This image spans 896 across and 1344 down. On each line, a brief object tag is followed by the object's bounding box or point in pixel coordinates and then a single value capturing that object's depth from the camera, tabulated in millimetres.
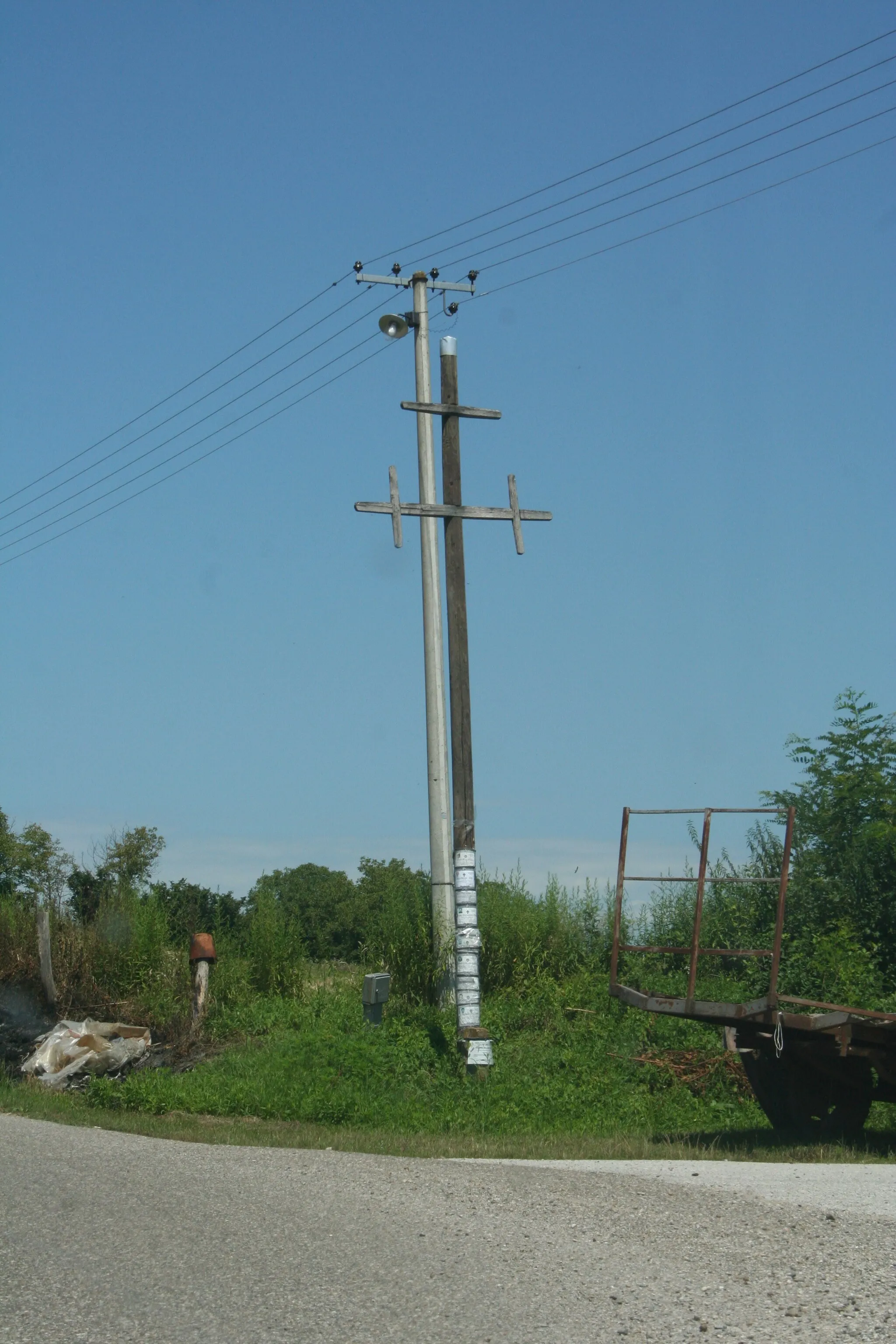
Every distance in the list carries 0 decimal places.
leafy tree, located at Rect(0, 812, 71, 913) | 49531
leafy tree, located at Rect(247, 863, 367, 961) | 36969
